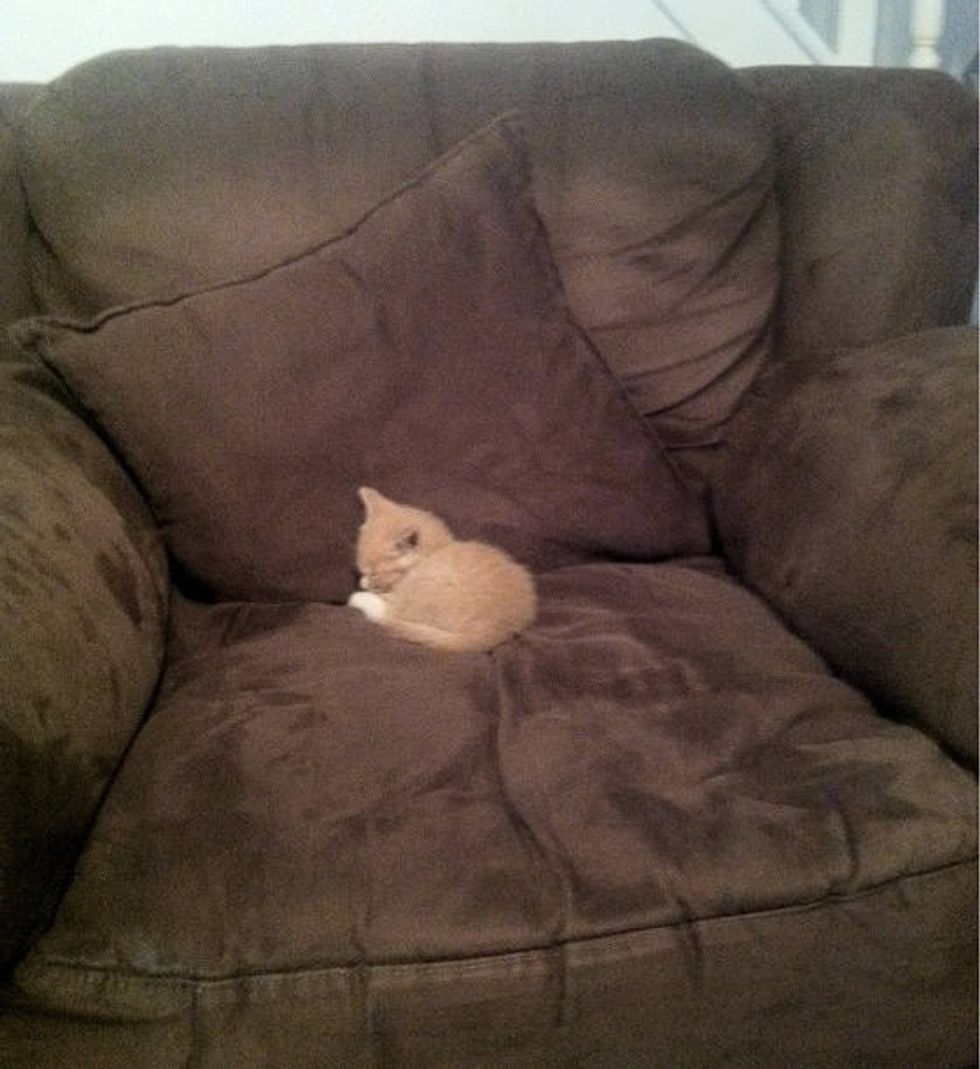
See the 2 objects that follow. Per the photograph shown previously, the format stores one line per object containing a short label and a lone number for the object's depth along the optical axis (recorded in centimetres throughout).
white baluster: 156
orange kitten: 101
